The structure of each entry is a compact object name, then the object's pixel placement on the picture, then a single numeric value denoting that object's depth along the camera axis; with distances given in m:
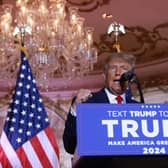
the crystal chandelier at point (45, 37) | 11.38
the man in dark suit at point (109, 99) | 3.00
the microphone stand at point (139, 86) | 3.63
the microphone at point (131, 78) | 3.62
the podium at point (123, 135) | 3.01
